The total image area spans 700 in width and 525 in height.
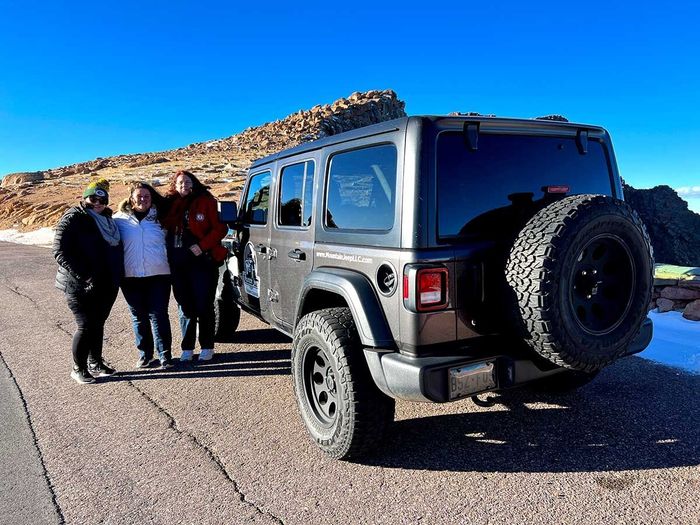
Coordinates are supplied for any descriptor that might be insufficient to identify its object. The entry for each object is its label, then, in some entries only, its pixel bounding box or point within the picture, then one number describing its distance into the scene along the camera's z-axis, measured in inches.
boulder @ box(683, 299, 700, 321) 219.5
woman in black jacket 172.9
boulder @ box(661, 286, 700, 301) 224.5
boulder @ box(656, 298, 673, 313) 235.6
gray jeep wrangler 102.0
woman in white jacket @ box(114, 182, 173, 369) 190.9
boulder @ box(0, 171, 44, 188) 2095.2
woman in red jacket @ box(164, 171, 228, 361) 196.1
